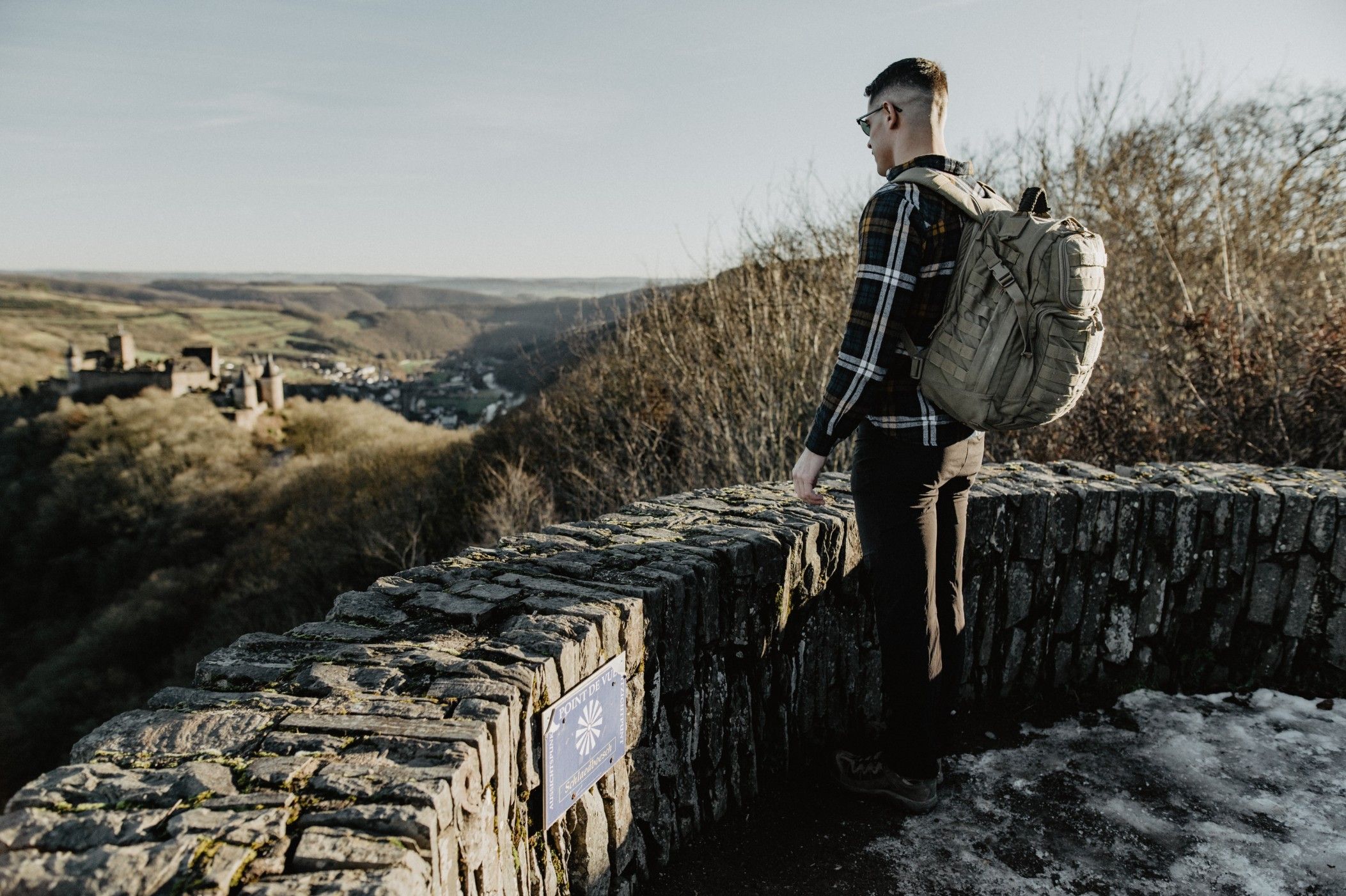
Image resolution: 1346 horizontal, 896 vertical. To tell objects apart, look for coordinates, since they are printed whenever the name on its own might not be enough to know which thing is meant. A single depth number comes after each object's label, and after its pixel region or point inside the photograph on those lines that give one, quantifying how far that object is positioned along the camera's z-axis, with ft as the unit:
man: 7.45
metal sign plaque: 6.31
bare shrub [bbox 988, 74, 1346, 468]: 20.30
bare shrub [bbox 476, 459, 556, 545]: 57.00
